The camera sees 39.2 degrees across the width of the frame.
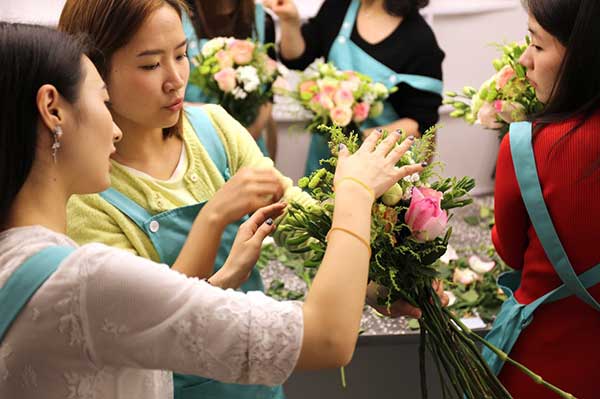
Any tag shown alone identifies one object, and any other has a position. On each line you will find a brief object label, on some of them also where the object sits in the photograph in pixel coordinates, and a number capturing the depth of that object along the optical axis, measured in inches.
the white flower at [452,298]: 91.2
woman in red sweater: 59.9
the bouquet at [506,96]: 77.8
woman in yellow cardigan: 59.0
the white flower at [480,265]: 97.6
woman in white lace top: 39.9
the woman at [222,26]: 107.7
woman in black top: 109.3
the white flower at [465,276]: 94.8
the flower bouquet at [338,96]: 102.1
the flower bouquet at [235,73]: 103.3
